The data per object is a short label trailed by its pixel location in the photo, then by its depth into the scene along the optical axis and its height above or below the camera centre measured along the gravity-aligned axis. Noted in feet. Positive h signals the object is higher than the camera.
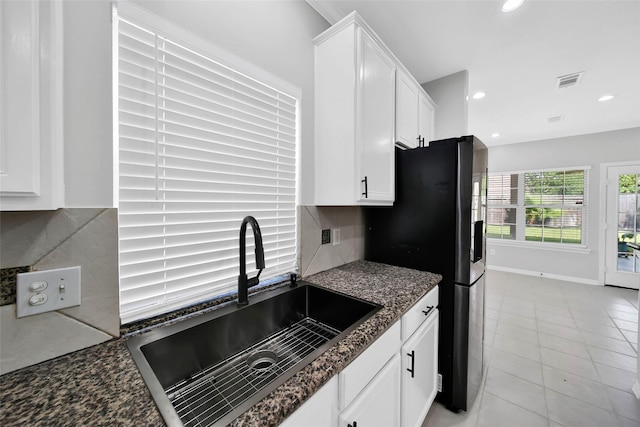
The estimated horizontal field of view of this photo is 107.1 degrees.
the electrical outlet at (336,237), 5.70 -0.62
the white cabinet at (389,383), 2.40 -2.26
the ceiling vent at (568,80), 8.05 +4.70
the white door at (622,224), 12.53 -0.62
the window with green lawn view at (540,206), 14.10 +0.40
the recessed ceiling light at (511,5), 5.13 +4.58
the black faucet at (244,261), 3.18 -0.69
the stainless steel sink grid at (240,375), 2.48 -2.08
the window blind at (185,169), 2.82 +0.59
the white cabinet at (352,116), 4.55 +1.96
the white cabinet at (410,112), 5.94 +2.79
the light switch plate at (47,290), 2.15 -0.77
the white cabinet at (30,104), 1.68 +0.80
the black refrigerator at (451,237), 4.99 -0.58
